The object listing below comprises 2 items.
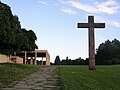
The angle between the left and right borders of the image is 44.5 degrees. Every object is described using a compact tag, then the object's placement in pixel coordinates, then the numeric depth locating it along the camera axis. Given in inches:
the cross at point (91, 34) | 546.6
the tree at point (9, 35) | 555.1
